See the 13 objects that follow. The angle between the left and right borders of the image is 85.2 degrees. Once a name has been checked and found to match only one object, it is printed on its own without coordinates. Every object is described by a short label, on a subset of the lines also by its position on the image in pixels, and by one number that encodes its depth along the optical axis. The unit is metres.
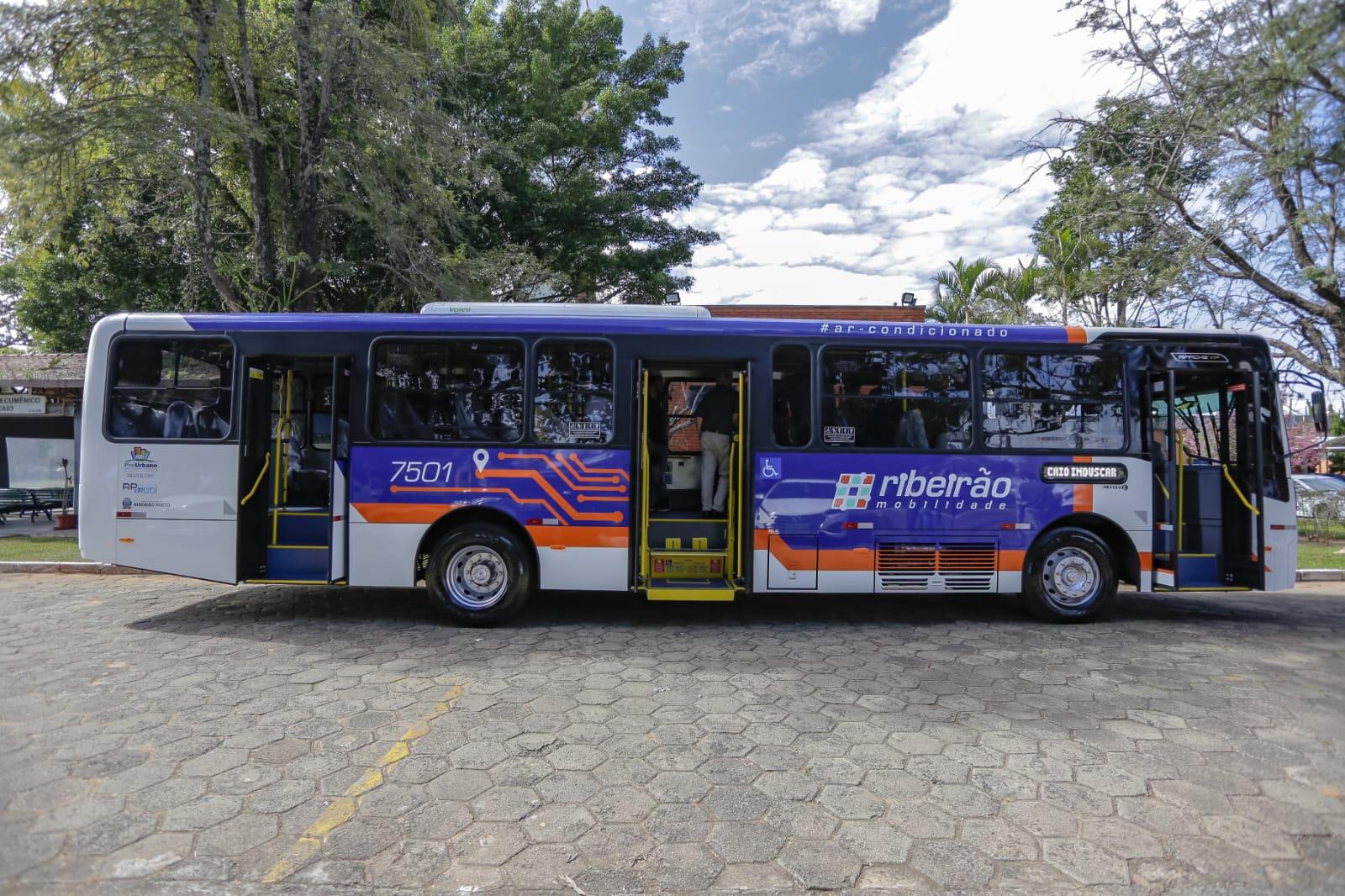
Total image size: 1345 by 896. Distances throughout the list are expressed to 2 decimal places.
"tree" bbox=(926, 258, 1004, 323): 19.75
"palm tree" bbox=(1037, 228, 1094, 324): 16.73
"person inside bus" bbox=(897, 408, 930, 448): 7.17
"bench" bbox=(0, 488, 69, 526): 15.76
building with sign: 14.87
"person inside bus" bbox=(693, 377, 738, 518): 7.64
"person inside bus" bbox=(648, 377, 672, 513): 7.67
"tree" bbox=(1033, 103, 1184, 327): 10.73
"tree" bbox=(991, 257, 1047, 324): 19.17
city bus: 7.04
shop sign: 14.76
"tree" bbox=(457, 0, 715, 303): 18.06
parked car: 16.03
